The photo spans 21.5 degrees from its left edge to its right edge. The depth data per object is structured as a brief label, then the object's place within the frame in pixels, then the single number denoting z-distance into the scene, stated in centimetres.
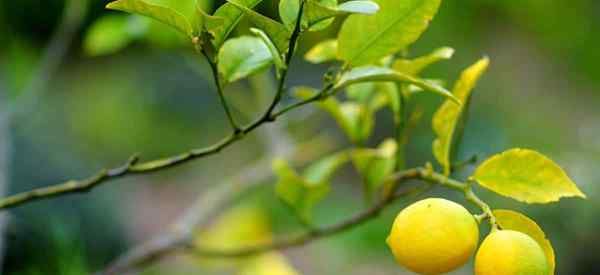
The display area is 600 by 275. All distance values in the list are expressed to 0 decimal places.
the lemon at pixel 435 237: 111
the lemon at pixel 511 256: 110
